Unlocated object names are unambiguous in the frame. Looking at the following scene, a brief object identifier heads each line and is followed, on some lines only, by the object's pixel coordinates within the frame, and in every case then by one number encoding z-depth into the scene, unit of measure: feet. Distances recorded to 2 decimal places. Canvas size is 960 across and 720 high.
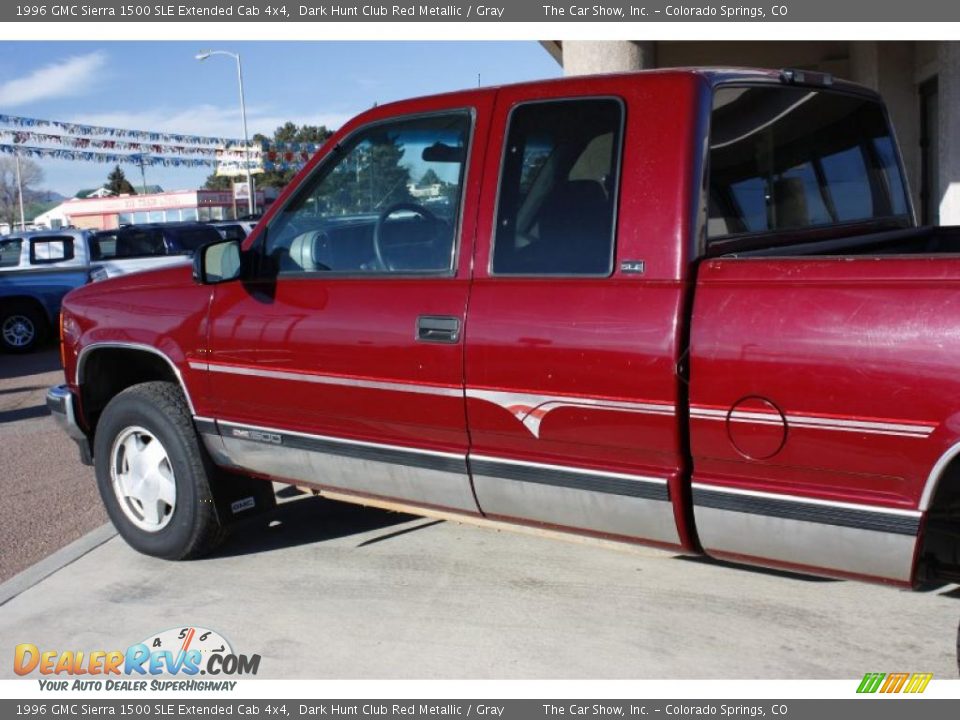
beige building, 31.73
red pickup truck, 9.77
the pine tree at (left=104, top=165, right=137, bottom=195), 289.33
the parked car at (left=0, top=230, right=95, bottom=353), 50.75
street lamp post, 124.09
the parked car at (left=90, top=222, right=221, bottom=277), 53.52
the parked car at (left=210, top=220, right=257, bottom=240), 59.11
